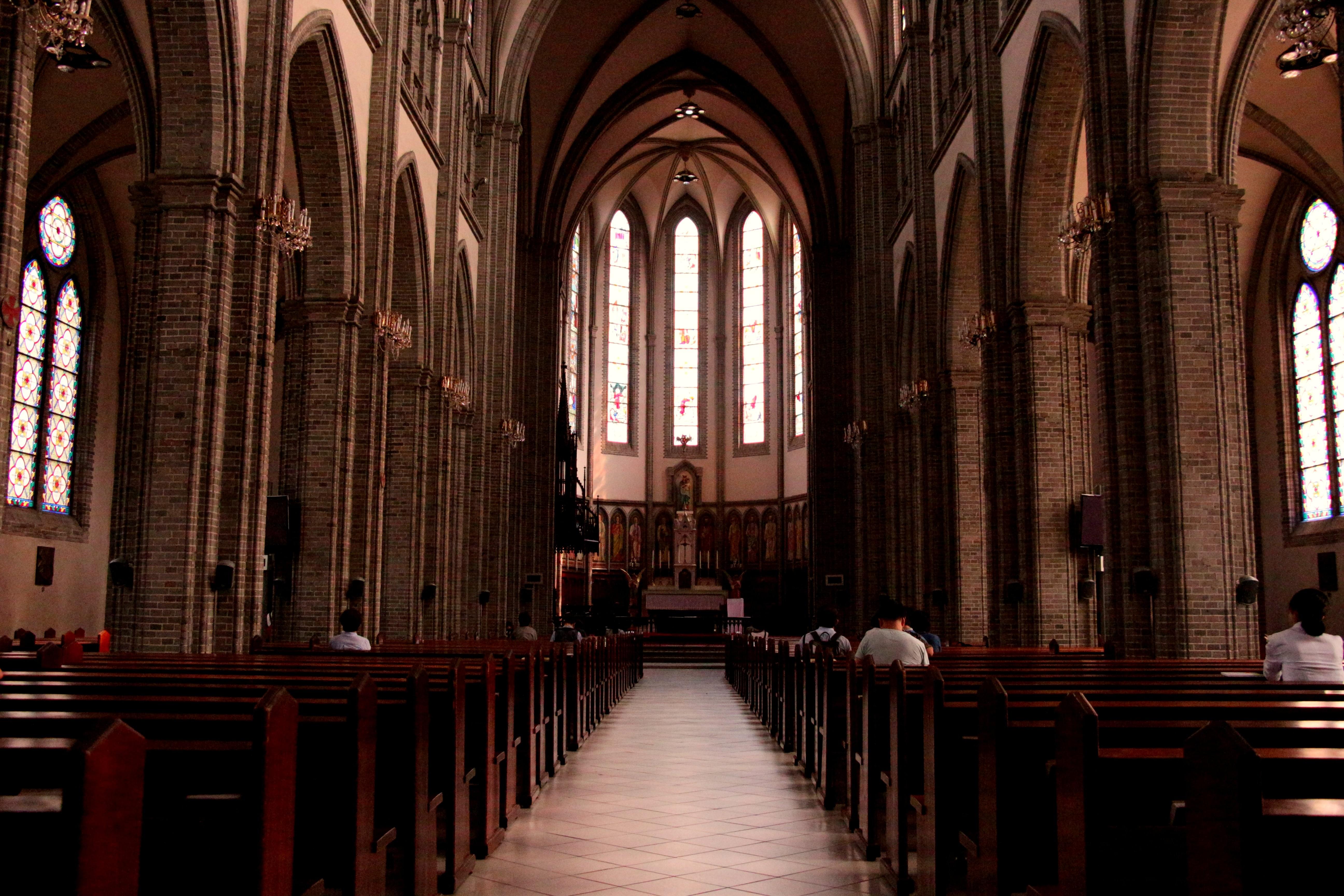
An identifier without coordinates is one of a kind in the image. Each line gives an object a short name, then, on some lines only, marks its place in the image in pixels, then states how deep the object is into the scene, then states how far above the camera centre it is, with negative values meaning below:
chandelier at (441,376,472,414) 20.50 +3.36
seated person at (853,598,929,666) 8.23 -0.47
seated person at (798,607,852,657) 12.19 -0.60
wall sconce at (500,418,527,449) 26.50 +3.43
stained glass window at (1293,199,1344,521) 21.92 +4.23
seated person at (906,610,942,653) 11.94 -0.50
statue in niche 45.00 +3.51
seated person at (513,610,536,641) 19.03 -0.86
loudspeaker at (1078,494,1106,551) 14.19 +0.74
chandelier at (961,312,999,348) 15.60 +3.41
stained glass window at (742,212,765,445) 45.56 +9.75
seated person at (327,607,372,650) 10.26 -0.50
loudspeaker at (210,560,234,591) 10.75 +0.03
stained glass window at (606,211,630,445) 45.56 +9.35
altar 36.31 -0.61
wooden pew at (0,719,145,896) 1.82 -0.41
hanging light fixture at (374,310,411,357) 16.02 +3.45
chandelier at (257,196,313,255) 11.44 +3.52
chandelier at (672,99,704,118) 37.69 +15.29
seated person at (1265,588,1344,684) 6.69 -0.38
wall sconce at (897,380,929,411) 20.09 +3.30
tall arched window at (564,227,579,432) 42.72 +8.74
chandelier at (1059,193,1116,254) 11.50 +3.57
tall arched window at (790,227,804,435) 42.91 +8.99
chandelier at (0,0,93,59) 6.82 +3.32
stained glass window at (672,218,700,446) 46.53 +9.35
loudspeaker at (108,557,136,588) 10.45 +0.03
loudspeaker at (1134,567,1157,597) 10.81 +0.02
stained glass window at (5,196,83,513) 20.69 +3.67
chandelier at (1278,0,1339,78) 7.15 +3.70
